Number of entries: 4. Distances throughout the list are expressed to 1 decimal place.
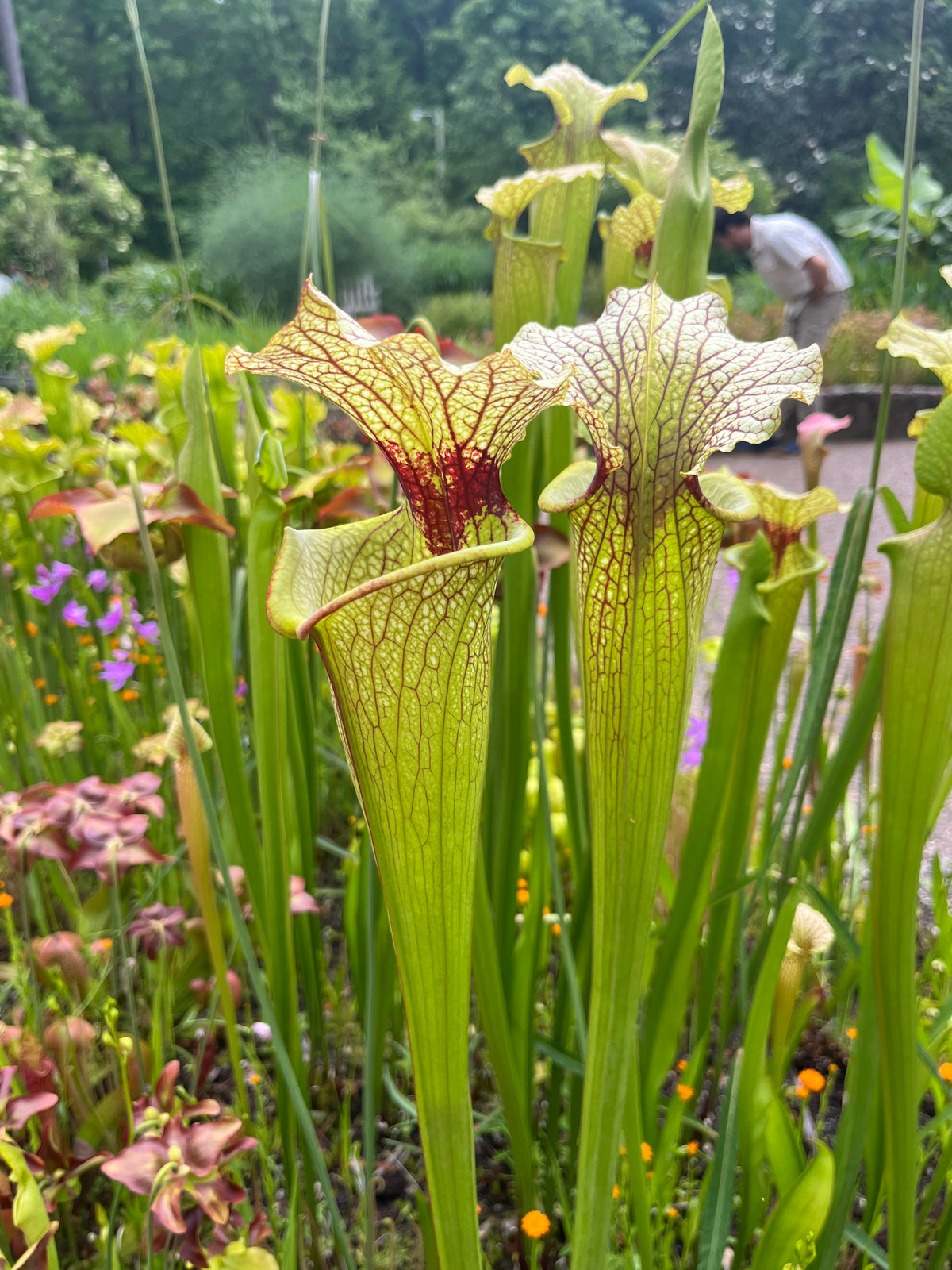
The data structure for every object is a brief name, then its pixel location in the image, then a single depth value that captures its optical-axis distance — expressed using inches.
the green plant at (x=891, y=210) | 309.3
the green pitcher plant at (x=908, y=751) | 18.1
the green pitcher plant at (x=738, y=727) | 26.7
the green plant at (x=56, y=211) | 446.9
